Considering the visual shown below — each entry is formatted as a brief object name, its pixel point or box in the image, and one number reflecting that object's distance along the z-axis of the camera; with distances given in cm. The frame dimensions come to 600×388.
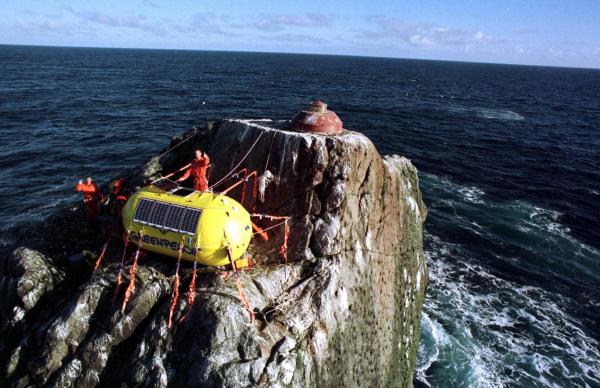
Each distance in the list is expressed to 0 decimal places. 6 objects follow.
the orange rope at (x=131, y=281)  1034
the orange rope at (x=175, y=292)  991
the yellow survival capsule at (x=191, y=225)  1081
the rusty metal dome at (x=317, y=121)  1398
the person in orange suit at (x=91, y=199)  1530
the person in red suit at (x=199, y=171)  1295
